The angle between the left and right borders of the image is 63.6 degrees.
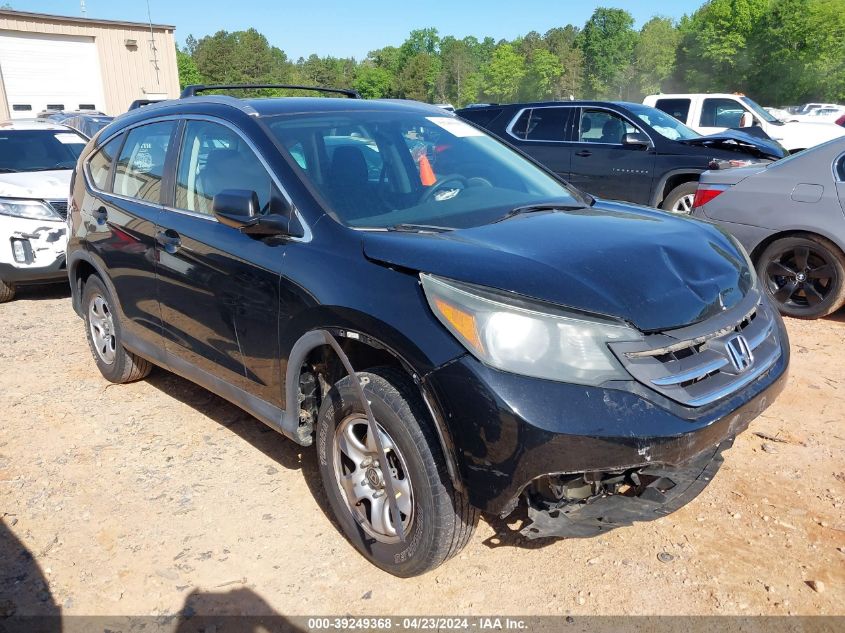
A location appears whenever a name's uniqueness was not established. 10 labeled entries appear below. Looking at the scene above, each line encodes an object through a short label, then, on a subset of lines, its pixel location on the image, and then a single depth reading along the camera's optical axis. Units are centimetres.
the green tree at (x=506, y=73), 10031
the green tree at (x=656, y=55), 8731
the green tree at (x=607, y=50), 10069
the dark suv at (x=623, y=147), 816
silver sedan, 547
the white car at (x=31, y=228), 671
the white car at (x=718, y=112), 1348
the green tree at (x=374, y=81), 10119
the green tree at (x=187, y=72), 7318
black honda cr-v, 219
